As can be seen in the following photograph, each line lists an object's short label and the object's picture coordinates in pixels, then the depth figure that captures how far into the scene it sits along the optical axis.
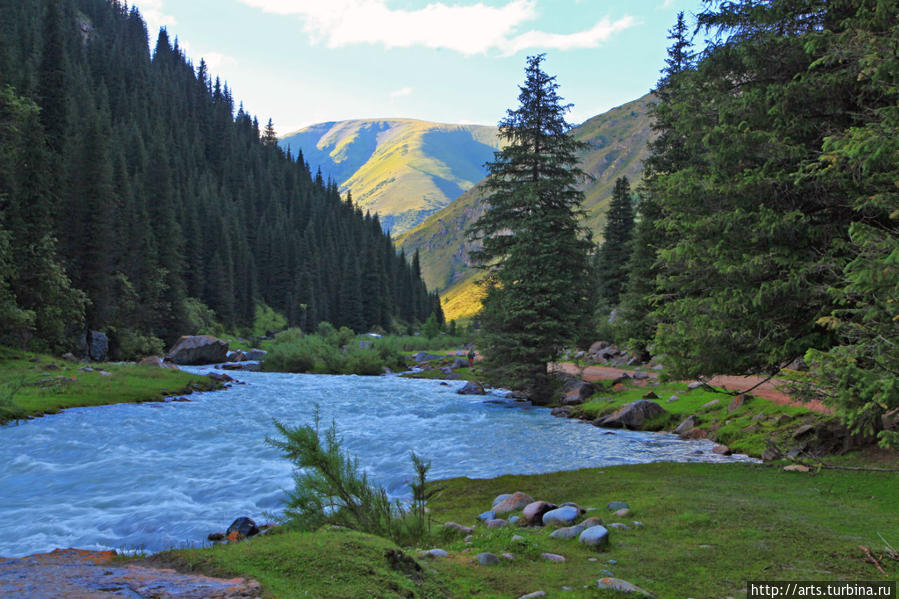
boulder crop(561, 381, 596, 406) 24.36
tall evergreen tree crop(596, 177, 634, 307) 51.50
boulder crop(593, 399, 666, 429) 18.52
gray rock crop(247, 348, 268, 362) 53.75
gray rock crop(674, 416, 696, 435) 16.98
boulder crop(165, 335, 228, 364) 45.41
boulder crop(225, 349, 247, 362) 51.06
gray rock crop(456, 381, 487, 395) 30.62
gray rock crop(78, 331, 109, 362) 37.38
